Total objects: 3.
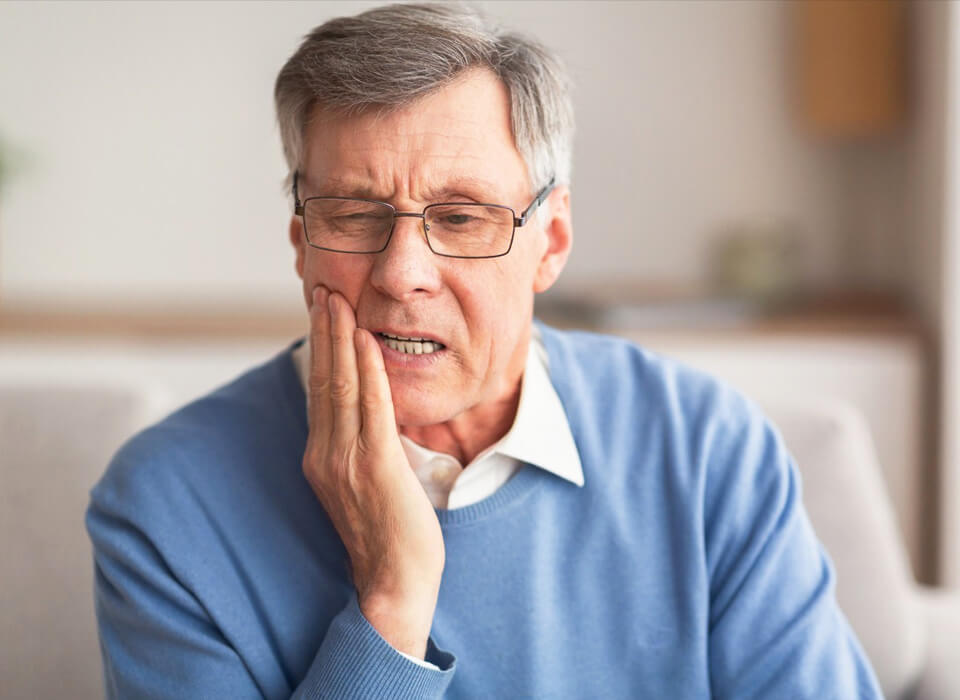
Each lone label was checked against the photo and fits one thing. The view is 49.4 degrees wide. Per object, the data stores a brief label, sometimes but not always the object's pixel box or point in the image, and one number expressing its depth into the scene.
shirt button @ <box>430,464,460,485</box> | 1.44
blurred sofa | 1.68
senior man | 1.27
